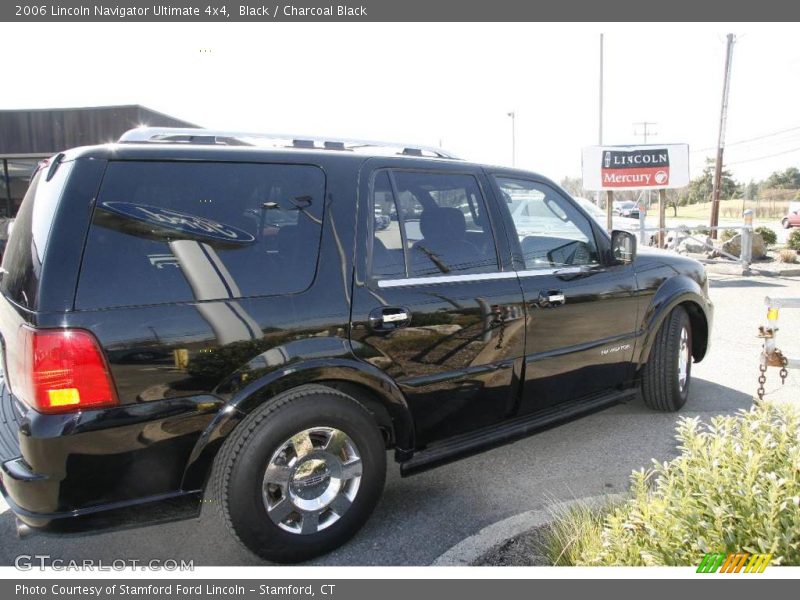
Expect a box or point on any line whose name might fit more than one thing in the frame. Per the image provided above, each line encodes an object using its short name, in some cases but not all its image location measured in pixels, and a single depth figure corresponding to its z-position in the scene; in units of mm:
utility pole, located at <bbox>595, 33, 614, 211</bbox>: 24545
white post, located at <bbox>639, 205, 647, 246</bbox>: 13873
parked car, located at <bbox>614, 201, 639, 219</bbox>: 41156
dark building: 14680
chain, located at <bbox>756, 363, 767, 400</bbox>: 3770
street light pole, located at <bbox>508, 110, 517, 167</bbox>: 42438
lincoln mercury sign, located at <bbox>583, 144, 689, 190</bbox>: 16047
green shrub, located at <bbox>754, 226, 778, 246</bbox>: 16041
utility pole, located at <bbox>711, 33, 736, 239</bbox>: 20391
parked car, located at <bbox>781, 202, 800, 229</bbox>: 33000
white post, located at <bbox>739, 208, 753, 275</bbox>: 12094
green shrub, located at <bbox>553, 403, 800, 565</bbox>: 1854
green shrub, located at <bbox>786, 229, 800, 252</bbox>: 14797
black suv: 2178
